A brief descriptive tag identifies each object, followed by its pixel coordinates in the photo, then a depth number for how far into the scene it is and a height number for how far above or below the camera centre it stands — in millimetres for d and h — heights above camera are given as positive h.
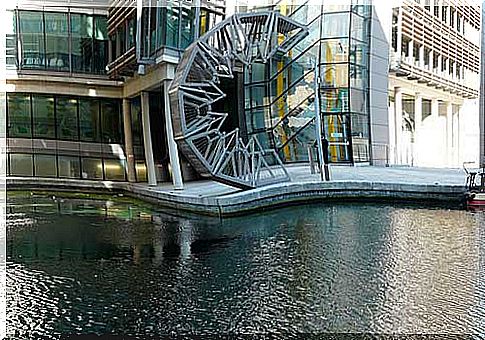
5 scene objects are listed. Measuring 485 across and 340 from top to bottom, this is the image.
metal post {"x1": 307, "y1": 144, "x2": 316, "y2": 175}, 15062 -269
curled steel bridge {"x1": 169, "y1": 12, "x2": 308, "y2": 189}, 11000 +1287
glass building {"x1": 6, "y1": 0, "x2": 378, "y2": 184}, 17375 +2254
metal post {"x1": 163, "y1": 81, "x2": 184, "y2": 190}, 13680 +73
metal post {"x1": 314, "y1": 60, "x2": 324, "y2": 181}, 13778 +561
